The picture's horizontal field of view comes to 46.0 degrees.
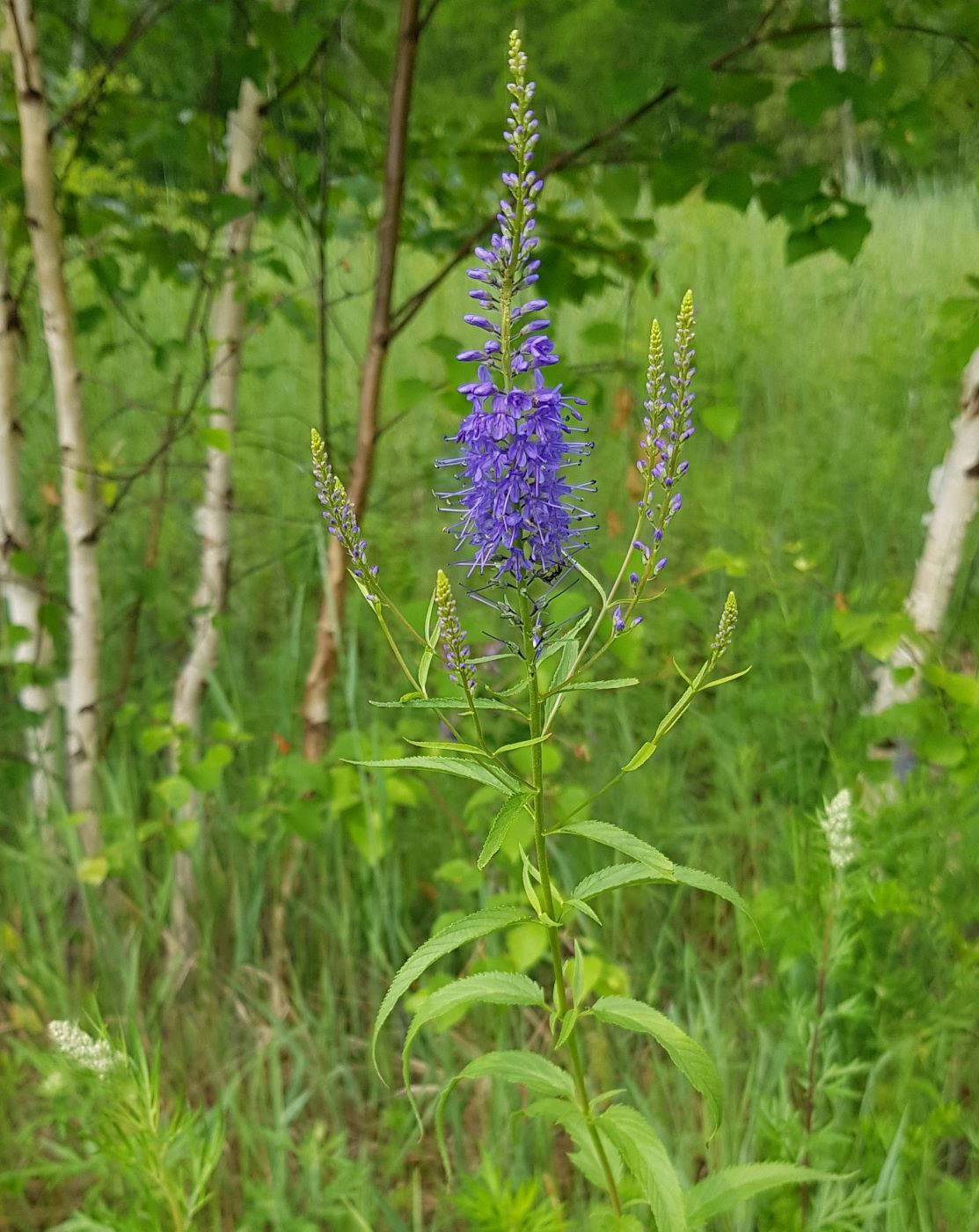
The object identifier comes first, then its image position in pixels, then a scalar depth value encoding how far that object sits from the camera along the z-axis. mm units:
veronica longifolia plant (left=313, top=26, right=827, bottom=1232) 372
